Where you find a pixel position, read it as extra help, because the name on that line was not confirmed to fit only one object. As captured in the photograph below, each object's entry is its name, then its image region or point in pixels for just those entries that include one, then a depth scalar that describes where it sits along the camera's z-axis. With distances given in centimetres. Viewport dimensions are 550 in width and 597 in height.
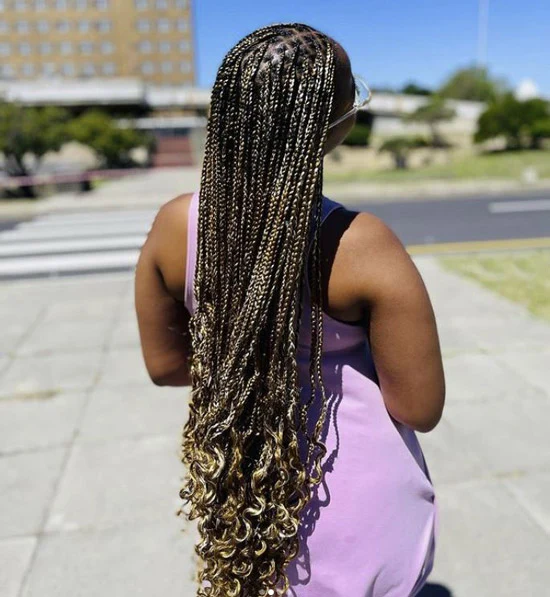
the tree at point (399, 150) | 2270
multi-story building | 7344
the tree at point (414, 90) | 6662
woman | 99
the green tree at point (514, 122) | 2625
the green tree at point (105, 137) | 2503
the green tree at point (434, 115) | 3189
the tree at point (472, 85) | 5275
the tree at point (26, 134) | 1778
